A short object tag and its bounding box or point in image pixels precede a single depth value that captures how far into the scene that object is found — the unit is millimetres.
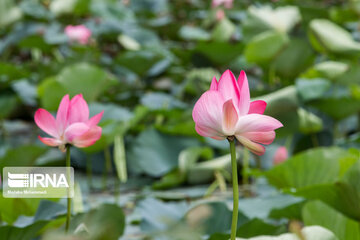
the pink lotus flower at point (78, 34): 9349
